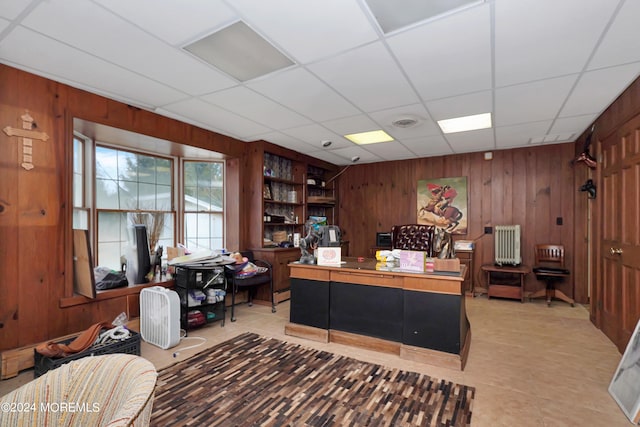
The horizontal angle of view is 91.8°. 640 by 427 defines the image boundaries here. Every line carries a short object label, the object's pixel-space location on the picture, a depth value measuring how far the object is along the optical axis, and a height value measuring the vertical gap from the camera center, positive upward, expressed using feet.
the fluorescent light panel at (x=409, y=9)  5.86 +4.02
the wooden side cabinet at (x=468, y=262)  17.85 -2.72
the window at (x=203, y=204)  15.62 +0.58
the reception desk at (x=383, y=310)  8.87 -3.05
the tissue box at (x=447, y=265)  9.23 -1.51
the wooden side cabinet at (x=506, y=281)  16.26 -3.54
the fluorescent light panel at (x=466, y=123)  12.47 +3.92
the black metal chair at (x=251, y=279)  13.55 -2.90
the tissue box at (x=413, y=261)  9.55 -1.43
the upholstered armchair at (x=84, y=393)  3.36 -2.03
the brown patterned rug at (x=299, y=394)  6.62 -4.36
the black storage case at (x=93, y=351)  7.78 -3.70
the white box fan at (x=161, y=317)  10.23 -3.45
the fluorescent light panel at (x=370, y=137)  14.89 +3.93
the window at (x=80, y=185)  11.53 +1.16
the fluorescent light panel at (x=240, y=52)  7.04 +4.08
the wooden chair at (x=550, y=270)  15.61 -2.81
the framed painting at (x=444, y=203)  18.98 +0.74
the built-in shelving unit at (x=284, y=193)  16.16 +1.33
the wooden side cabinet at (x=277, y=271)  15.78 -2.96
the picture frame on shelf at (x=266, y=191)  16.28 +1.29
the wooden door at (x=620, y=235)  9.11 -0.66
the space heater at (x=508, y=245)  16.78 -1.66
